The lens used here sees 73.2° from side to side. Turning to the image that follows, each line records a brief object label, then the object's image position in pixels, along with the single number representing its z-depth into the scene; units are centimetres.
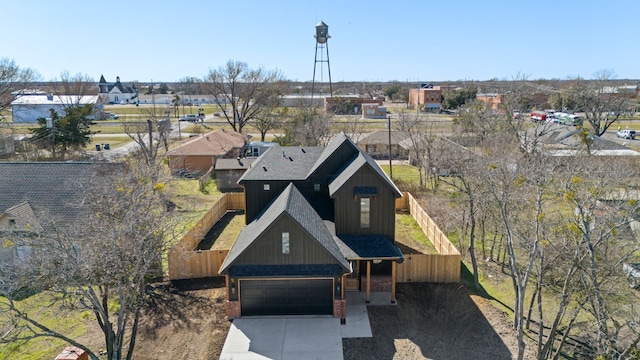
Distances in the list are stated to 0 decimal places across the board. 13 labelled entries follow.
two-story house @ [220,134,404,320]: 1675
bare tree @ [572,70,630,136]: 4931
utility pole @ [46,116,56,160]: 4372
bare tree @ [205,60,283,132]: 5906
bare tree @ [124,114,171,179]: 2807
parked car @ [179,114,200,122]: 8620
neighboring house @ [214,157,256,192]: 3619
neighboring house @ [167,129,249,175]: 3988
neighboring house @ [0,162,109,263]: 2056
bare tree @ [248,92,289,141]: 5597
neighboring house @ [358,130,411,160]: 5081
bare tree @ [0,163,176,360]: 1196
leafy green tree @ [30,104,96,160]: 4431
